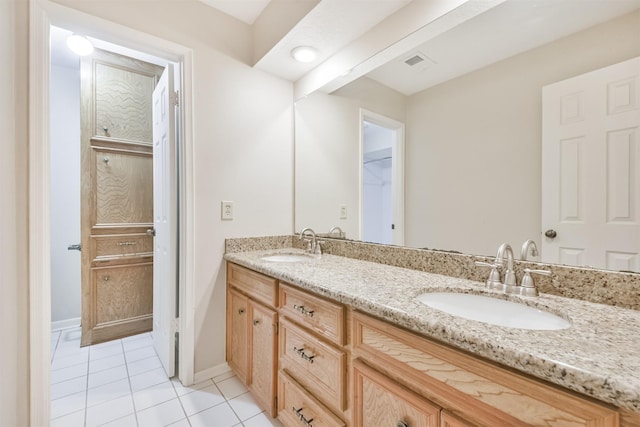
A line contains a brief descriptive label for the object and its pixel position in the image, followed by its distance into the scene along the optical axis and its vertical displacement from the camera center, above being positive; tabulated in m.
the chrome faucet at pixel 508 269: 0.98 -0.20
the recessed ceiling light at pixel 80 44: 1.91 +1.14
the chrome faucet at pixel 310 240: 1.87 -0.19
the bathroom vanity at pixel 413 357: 0.51 -0.35
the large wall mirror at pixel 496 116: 0.87 +0.39
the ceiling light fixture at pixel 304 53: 1.73 +0.99
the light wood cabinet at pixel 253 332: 1.36 -0.65
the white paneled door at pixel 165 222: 1.75 -0.07
